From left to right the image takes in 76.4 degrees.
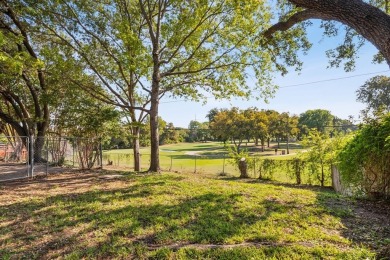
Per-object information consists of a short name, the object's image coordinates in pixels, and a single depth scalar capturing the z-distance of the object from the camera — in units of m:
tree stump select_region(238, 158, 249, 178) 13.61
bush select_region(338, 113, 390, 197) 4.69
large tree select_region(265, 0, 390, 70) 2.79
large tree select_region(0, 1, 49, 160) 10.02
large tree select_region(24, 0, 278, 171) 9.53
